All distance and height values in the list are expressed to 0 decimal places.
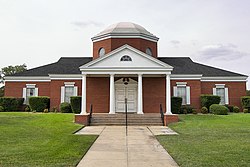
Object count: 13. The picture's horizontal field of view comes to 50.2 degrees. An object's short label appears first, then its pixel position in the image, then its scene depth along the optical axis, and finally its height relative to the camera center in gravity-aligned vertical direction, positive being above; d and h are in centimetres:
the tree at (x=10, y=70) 4722 +465
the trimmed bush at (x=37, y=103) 2634 -67
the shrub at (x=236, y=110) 2730 -130
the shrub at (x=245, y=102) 2744 -49
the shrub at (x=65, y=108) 2581 -112
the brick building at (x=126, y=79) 2128 +180
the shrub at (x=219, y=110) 2391 -115
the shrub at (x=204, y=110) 2567 -124
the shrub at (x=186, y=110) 2598 -127
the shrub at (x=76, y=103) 2458 -61
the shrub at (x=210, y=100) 2638 -29
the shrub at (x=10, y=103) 2728 -71
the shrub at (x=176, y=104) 2479 -66
